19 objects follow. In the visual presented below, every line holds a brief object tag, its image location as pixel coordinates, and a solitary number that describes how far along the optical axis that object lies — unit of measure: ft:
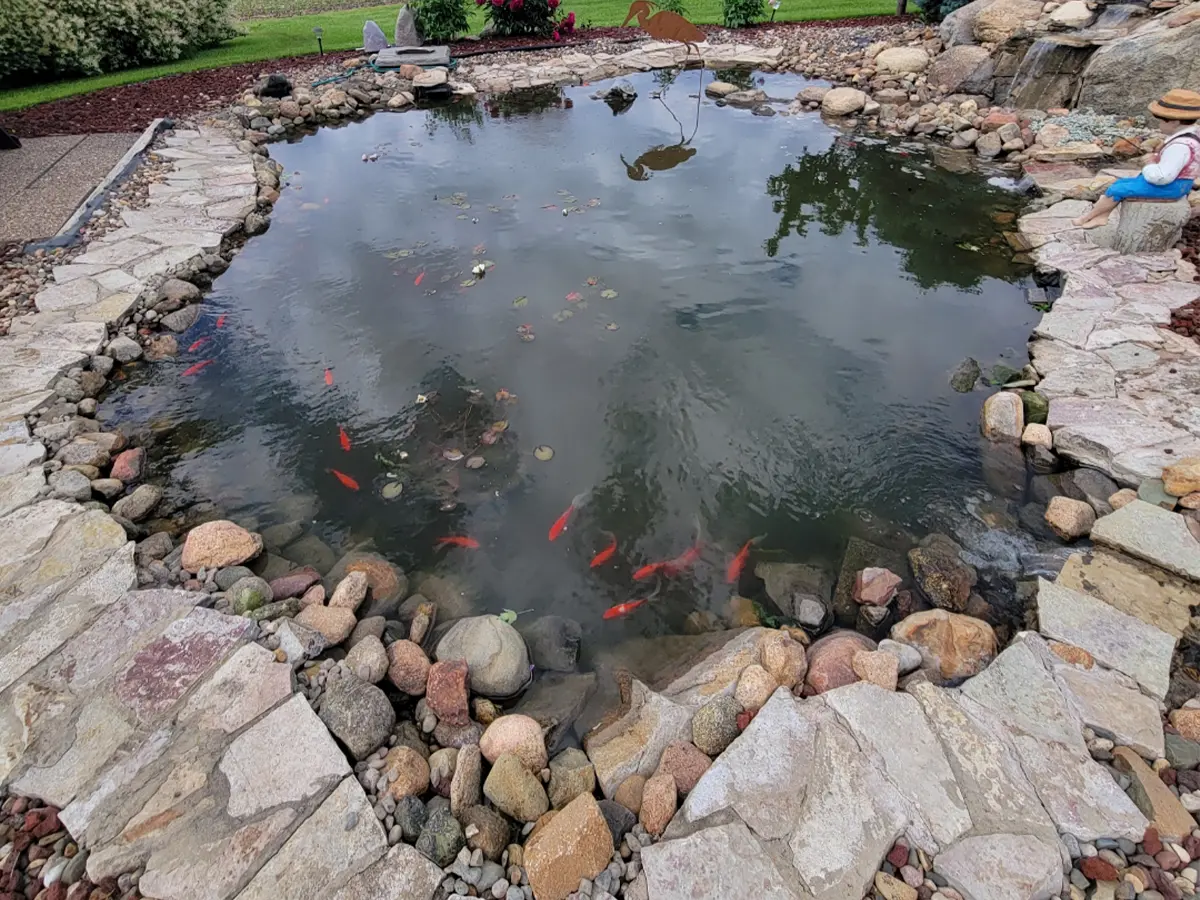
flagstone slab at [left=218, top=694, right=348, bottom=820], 7.80
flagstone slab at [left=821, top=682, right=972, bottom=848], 7.45
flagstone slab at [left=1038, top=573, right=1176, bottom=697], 8.99
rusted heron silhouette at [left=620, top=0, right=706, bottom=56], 32.03
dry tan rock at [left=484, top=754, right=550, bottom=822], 8.09
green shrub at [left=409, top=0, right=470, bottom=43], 43.16
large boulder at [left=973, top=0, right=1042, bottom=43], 32.68
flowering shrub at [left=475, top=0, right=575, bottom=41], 44.21
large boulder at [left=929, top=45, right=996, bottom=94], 32.21
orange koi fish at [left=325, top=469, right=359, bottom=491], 13.70
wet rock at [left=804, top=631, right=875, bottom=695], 9.38
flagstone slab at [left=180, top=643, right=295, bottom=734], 8.62
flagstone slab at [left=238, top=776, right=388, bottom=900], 6.99
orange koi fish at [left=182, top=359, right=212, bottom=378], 16.81
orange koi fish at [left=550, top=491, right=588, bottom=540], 12.73
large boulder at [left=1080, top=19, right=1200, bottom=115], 25.41
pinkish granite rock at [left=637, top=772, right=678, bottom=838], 7.77
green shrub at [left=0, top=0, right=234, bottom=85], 32.63
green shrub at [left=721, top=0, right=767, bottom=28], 45.75
